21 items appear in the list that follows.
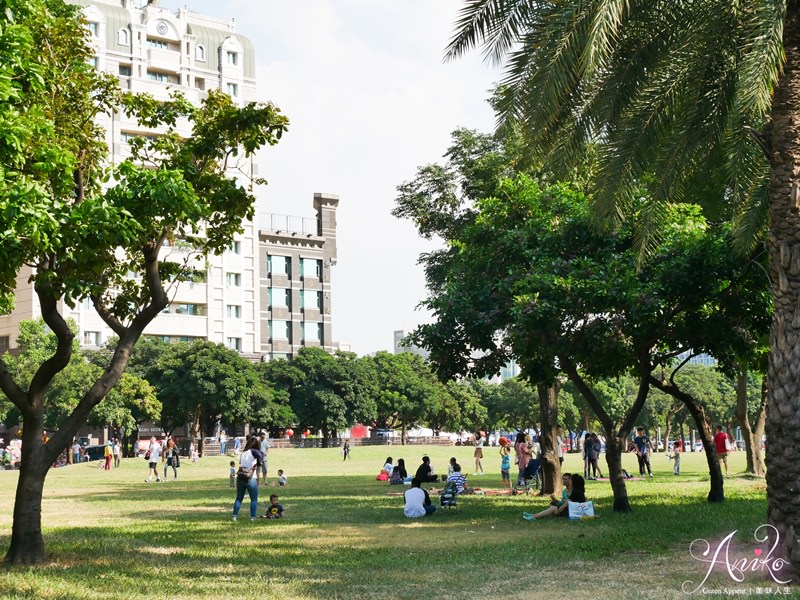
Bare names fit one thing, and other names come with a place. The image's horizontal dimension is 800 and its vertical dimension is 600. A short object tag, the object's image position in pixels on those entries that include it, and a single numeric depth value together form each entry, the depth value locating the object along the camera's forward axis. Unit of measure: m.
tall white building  93.12
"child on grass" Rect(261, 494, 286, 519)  21.23
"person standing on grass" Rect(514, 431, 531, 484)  28.91
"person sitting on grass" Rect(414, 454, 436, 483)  23.80
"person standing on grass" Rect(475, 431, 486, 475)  41.18
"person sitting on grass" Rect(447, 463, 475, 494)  21.87
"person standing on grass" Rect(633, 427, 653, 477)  36.44
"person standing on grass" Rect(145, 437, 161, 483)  38.44
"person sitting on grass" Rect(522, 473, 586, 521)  19.53
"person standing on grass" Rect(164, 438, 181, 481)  40.25
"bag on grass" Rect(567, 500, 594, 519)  19.28
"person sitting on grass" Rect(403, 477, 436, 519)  20.88
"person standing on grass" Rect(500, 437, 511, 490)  30.38
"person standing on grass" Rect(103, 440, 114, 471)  50.66
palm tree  11.40
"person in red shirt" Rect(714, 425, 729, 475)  31.81
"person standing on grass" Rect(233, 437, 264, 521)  19.83
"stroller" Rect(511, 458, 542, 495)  27.17
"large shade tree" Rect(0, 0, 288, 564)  11.09
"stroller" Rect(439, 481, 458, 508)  21.50
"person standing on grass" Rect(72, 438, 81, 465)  57.16
